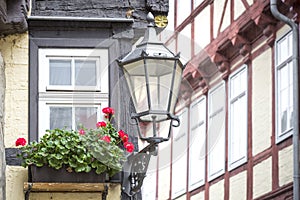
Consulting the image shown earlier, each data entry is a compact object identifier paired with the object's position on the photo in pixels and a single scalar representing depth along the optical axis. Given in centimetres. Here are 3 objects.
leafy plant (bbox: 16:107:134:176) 894
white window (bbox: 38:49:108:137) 951
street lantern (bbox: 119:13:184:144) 836
